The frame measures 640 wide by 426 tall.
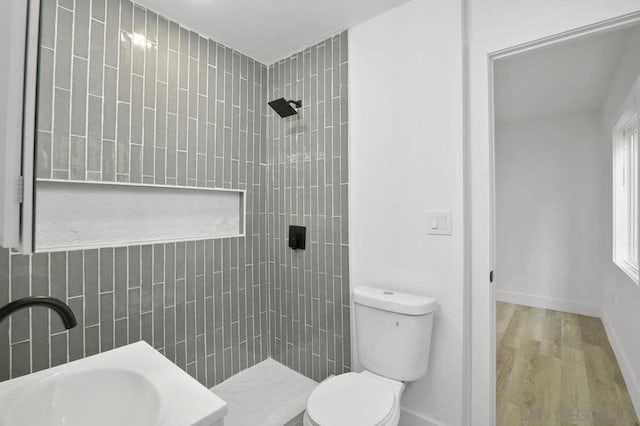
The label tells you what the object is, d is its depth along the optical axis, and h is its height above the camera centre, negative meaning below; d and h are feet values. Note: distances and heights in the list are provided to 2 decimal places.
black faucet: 2.57 -0.80
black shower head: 6.52 +2.40
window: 7.82 +0.65
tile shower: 4.49 +0.68
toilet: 3.93 -2.39
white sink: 2.77 -1.81
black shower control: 6.79 -0.48
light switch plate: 4.89 -0.10
